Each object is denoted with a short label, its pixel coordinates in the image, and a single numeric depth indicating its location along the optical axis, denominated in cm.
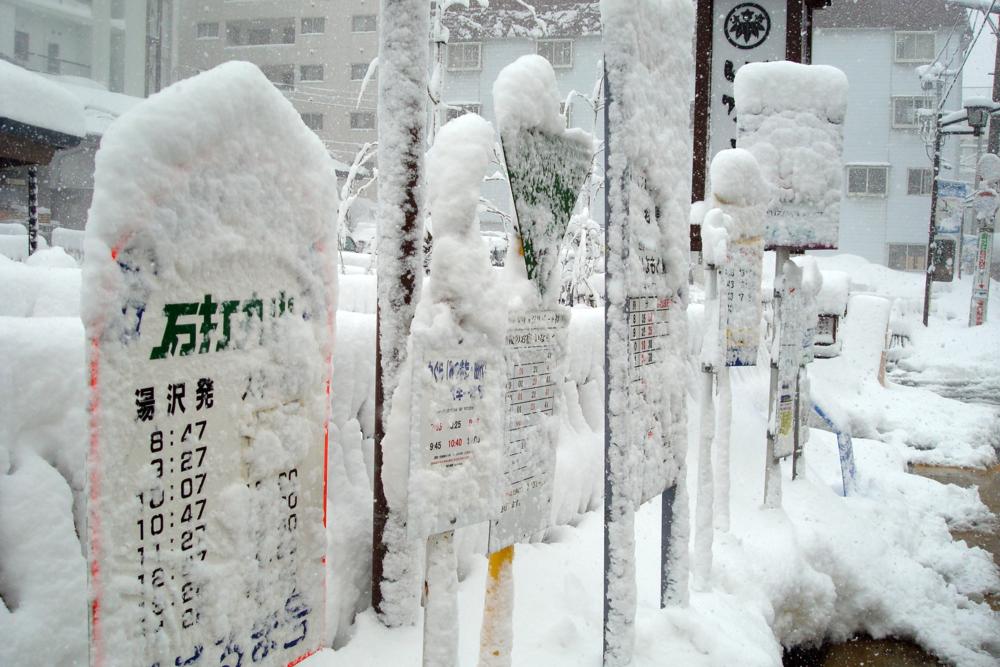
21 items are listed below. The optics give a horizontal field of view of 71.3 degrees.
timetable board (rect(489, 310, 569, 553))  207
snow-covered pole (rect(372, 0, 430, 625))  261
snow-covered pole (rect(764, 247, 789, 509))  485
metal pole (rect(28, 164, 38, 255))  516
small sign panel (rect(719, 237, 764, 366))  426
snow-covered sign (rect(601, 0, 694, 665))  249
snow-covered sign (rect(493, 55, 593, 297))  200
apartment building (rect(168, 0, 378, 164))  3061
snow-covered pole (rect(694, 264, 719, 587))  357
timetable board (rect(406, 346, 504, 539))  171
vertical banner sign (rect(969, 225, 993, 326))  1866
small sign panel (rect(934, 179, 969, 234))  1930
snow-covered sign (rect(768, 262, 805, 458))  520
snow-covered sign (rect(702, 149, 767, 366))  396
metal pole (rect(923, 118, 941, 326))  1920
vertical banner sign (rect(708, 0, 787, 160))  534
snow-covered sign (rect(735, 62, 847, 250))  487
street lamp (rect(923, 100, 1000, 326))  1869
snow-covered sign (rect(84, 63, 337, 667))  114
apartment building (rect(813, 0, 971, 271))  2875
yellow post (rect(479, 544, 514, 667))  206
